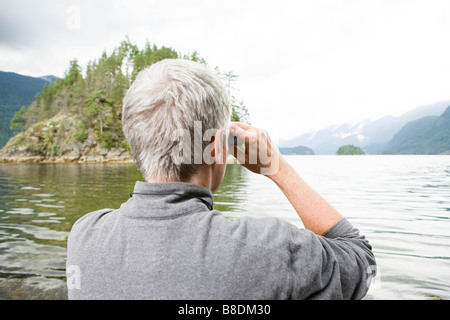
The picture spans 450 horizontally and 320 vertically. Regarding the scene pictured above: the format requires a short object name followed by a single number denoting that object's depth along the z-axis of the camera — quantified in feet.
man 1.69
